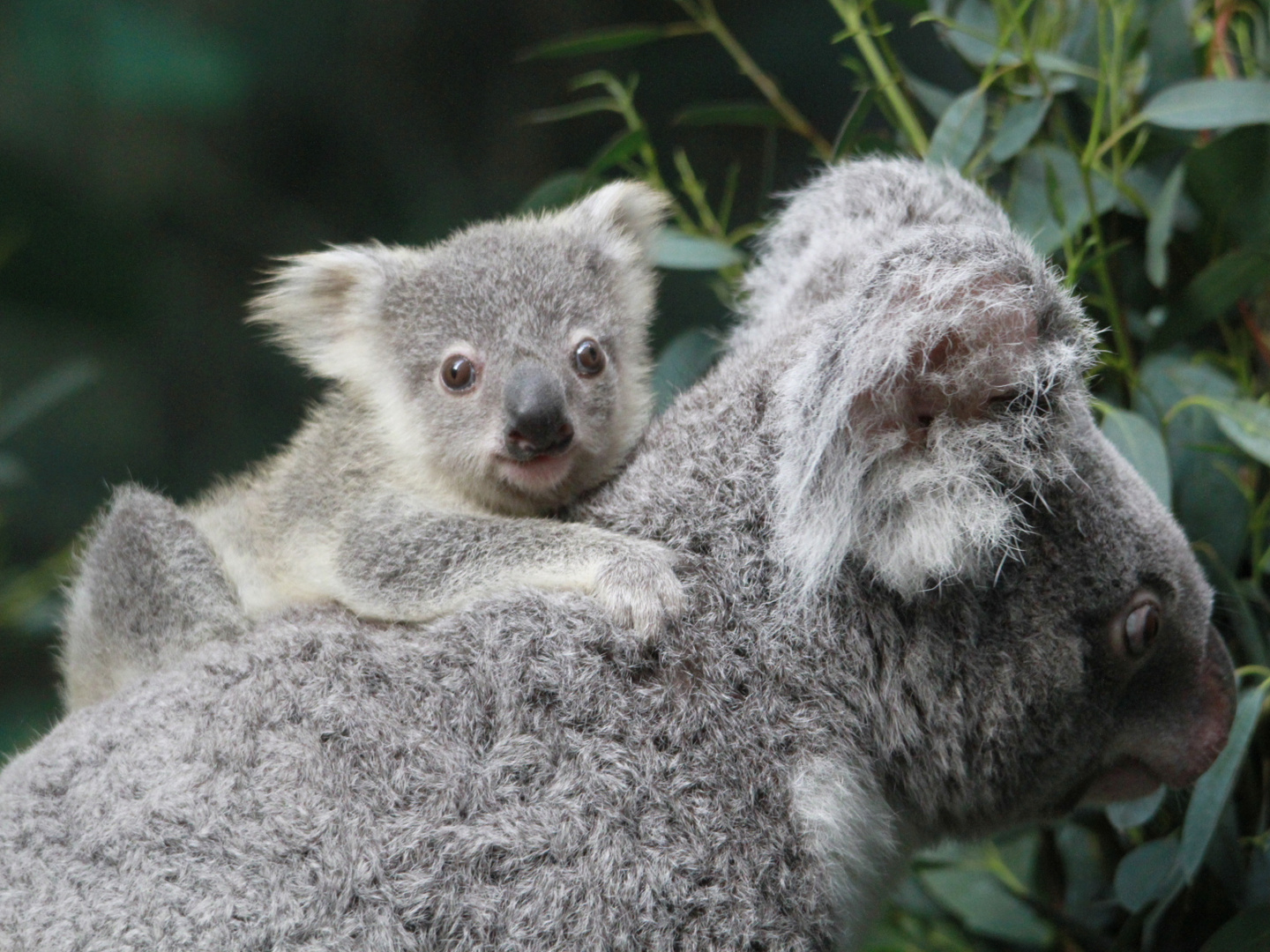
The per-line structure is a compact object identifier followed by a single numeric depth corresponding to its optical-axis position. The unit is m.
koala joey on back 2.51
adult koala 2.44
